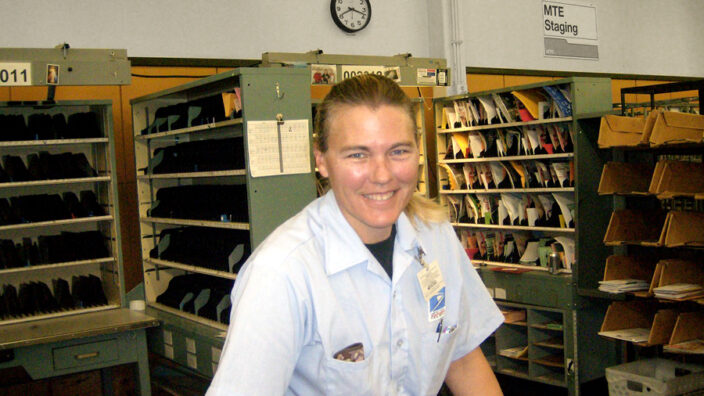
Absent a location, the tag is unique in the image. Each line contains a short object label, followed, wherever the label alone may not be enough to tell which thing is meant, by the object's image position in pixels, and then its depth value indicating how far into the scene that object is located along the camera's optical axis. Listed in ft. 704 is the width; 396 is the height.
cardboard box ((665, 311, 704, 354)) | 13.51
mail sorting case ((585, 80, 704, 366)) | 13.69
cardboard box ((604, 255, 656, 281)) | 15.52
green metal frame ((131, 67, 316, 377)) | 12.82
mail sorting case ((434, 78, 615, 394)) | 17.02
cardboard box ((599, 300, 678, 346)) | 15.19
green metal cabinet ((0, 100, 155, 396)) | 14.62
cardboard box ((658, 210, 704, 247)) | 13.73
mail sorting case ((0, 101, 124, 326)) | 15.85
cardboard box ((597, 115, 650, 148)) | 14.76
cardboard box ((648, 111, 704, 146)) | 13.48
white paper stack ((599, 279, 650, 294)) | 15.03
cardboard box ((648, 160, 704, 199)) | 13.75
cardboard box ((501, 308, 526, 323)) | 18.84
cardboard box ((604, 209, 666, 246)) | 15.20
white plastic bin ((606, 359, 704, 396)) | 14.07
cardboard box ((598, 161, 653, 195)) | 15.06
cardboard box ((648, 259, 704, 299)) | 14.08
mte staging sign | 29.07
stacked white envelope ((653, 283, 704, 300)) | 13.60
